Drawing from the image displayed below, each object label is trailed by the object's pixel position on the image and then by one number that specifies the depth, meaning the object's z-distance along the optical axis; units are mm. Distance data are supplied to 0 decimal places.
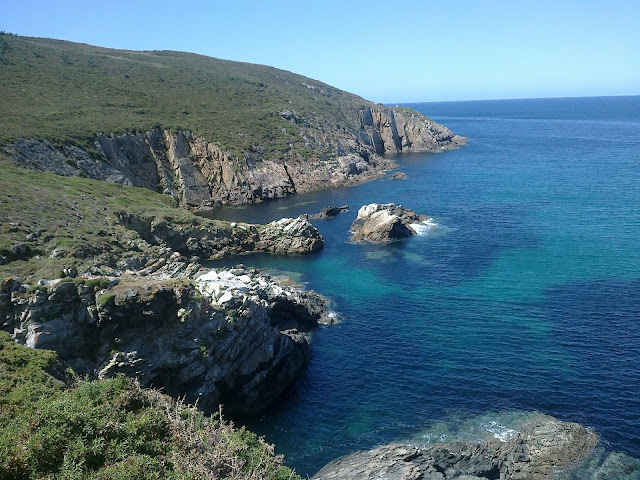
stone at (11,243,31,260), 40191
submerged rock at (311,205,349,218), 99875
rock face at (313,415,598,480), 29625
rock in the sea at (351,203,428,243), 81875
